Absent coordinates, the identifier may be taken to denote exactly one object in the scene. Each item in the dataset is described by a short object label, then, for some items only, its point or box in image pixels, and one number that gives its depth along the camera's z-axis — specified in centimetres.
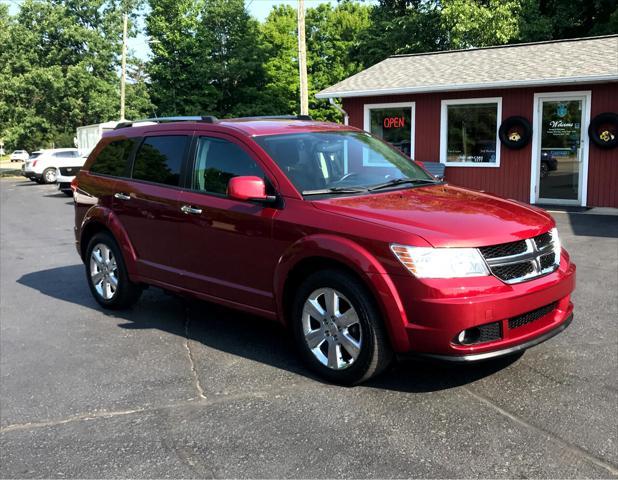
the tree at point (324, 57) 4034
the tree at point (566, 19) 2452
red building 1341
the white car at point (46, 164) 2973
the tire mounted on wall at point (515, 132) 1416
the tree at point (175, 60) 3834
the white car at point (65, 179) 2064
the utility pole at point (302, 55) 1971
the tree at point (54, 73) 4019
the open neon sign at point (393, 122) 1625
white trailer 3108
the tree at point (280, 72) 3981
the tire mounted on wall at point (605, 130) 1309
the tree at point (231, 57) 3853
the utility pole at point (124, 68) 3509
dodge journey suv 381
